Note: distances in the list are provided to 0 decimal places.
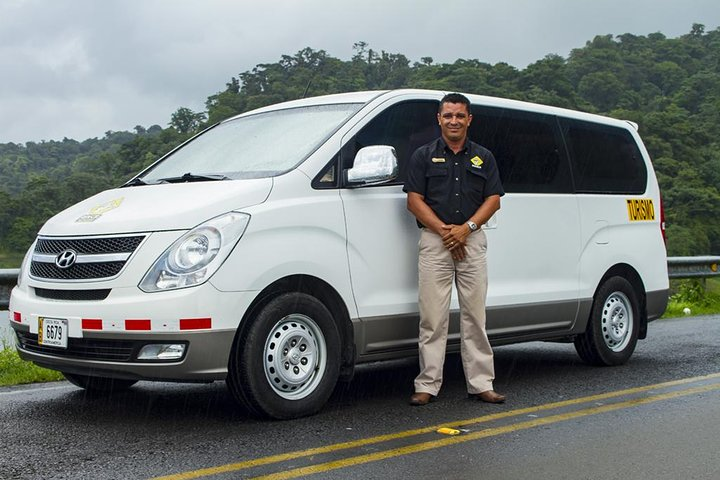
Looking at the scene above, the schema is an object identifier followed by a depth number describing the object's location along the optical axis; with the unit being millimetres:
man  5996
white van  5090
